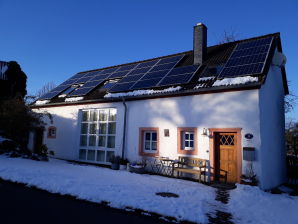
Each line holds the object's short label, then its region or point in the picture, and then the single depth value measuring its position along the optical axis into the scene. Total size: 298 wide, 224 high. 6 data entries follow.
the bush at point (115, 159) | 12.29
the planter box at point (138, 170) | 11.37
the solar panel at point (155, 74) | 13.35
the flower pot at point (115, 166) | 12.23
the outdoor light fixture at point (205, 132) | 10.10
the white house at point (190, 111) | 9.41
